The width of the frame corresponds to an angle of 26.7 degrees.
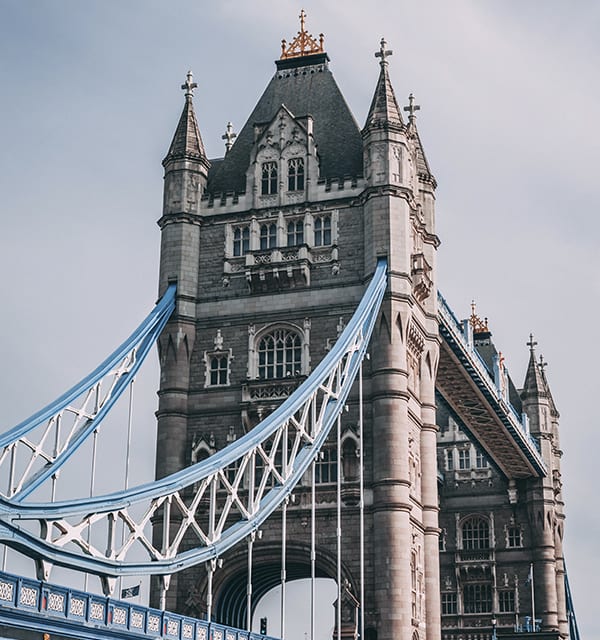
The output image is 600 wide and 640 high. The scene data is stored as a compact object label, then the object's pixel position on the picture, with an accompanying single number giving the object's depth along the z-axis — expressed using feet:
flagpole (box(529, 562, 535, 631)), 232.78
